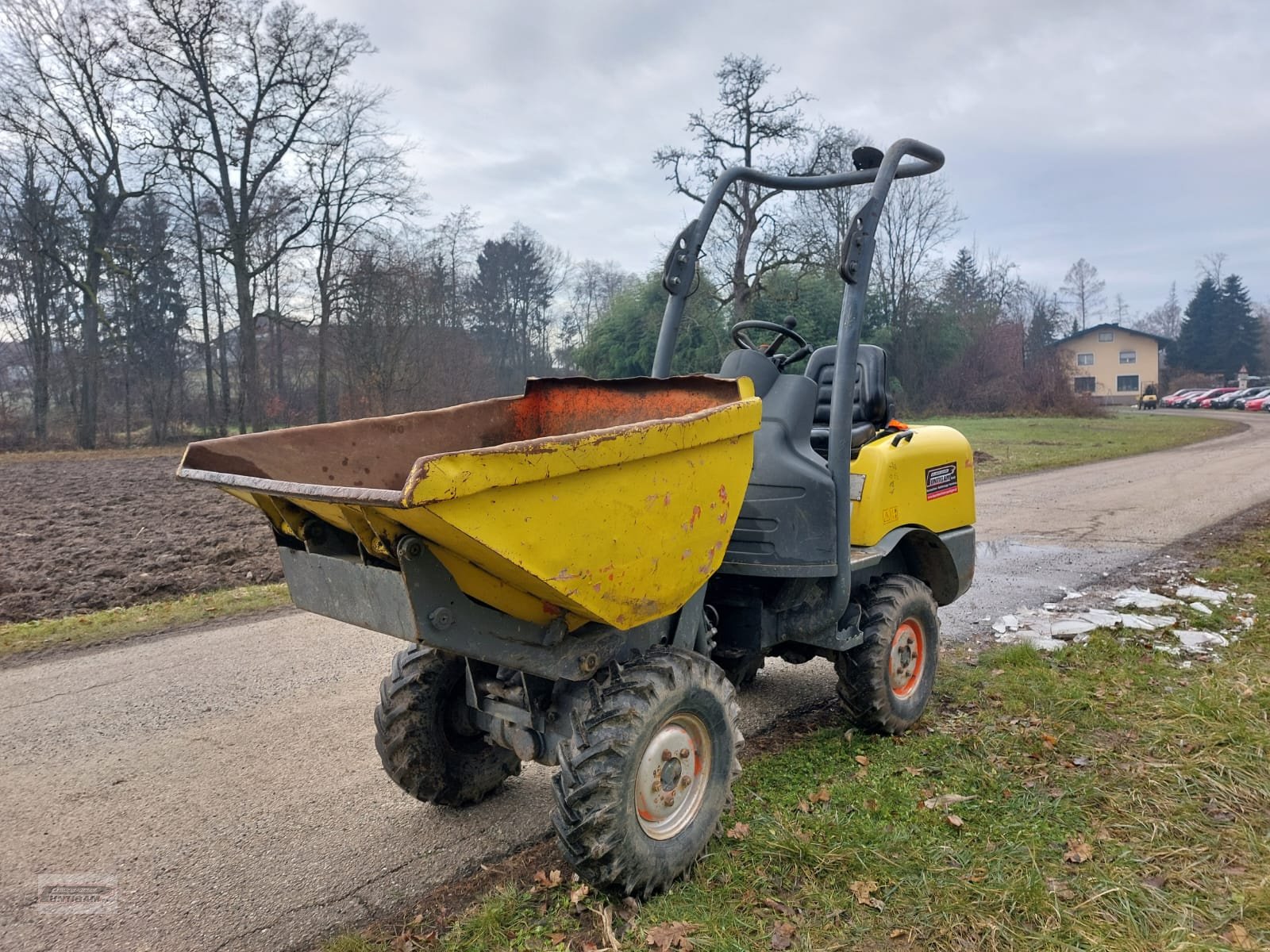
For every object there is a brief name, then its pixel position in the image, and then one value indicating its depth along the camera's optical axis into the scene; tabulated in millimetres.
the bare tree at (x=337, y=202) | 27828
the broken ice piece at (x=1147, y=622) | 5621
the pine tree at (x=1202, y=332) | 69938
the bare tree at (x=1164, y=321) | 94188
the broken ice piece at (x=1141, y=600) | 6223
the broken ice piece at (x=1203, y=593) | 6312
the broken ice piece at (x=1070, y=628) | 5582
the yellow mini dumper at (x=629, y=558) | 2326
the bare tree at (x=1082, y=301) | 79875
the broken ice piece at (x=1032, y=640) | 5363
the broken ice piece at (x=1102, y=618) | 5730
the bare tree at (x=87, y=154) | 24188
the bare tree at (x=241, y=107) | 25516
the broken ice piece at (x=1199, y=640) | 5215
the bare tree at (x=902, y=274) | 38844
